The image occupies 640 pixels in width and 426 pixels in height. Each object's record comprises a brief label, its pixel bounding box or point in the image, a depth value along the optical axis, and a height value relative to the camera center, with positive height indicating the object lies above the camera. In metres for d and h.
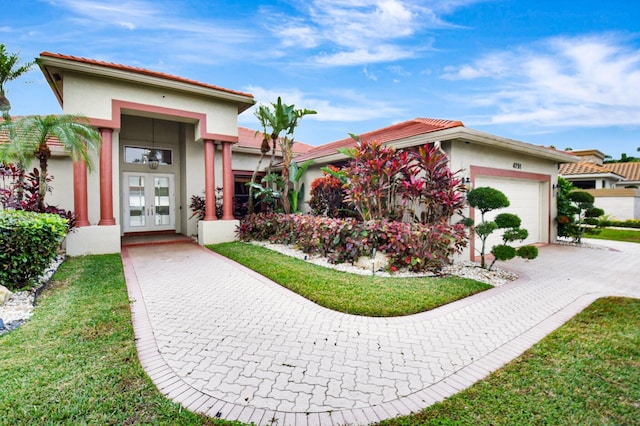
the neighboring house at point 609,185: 20.69 +1.55
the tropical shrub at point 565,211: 12.71 -0.28
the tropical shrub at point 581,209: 12.27 -0.23
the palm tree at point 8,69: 10.33 +4.84
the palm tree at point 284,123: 11.02 +3.09
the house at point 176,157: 9.00 +1.79
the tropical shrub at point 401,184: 7.70 +0.56
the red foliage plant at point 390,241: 7.12 -0.89
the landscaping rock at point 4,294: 4.86 -1.41
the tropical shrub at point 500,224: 6.77 -0.44
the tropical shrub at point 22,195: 7.93 +0.33
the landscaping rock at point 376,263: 7.29 -1.39
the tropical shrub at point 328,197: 11.02 +0.35
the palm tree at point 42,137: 7.20 +1.74
